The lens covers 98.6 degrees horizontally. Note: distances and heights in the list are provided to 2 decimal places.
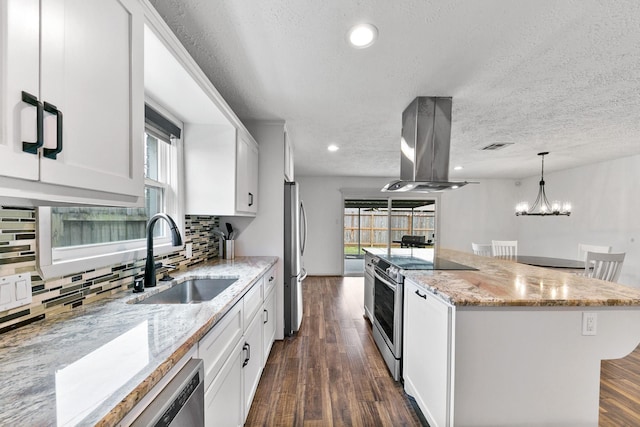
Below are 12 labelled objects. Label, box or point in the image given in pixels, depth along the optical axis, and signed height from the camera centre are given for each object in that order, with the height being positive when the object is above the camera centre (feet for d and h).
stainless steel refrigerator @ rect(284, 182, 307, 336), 9.75 -1.55
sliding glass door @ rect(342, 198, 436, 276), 21.43 -0.61
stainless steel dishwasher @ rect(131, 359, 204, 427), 2.24 -1.72
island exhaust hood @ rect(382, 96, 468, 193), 7.79 +2.13
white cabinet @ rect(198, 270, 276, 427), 3.64 -2.47
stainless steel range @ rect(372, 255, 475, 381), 7.16 -2.48
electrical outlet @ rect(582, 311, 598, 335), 4.71 -1.83
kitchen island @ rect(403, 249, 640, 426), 4.70 -2.42
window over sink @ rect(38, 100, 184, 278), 3.76 -0.17
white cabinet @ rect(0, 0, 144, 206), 2.07 +1.01
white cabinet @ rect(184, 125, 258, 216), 7.29 +1.17
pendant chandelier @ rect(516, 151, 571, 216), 13.52 +0.31
